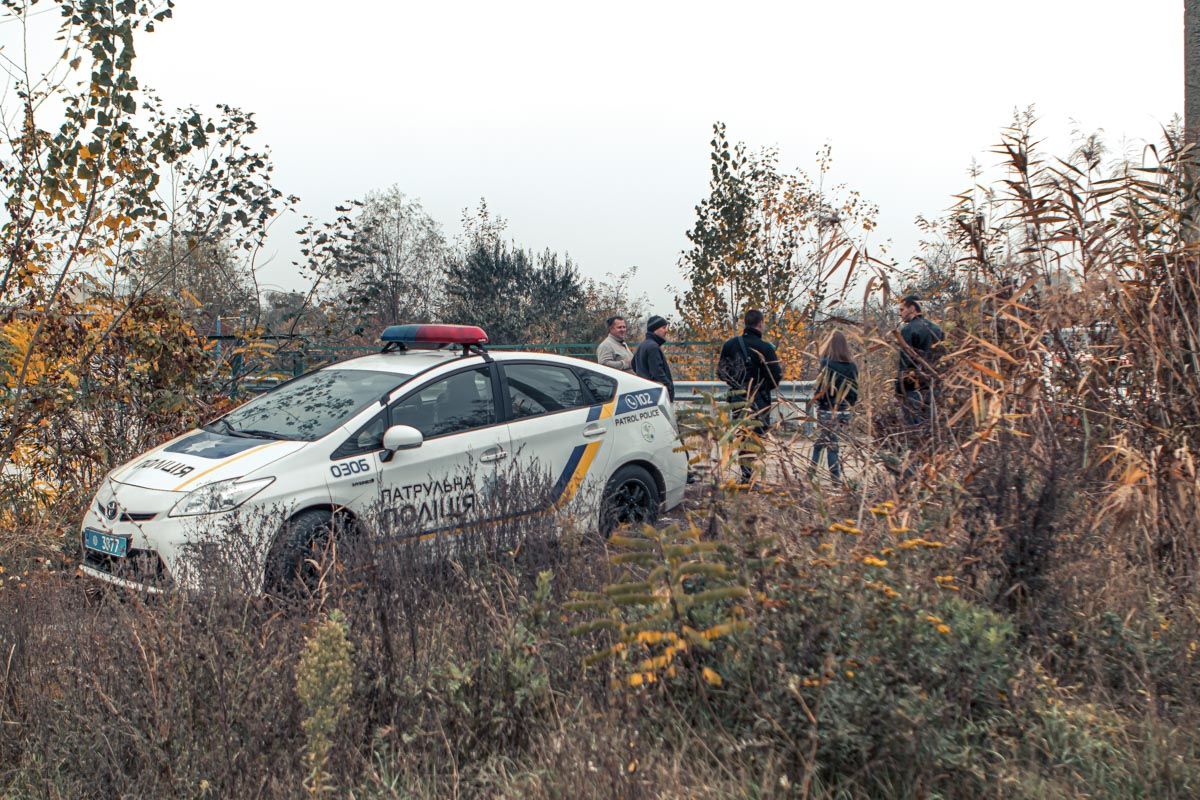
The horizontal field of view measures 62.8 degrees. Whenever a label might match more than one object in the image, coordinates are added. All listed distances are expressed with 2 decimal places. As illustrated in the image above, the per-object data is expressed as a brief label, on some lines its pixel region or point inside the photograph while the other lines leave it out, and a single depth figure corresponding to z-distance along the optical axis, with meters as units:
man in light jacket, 11.27
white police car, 4.95
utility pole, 6.26
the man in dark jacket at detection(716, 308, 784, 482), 9.26
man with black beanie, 10.67
